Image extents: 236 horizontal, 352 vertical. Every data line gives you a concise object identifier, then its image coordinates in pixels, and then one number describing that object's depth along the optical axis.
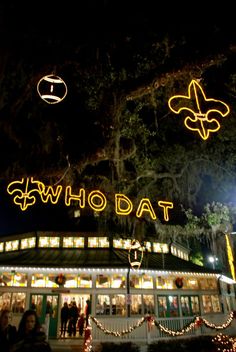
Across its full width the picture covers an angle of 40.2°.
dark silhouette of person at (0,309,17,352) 4.38
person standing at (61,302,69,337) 16.31
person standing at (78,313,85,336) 16.32
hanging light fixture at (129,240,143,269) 15.36
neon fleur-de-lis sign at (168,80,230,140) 6.97
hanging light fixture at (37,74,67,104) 7.13
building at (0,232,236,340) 18.31
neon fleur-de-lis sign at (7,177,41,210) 9.79
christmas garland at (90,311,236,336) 13.89
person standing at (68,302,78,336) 16.23
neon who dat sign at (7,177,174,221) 9.86
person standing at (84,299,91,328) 17.34
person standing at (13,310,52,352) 4.24
